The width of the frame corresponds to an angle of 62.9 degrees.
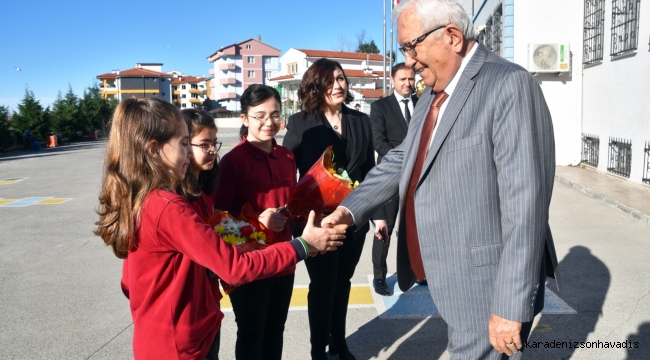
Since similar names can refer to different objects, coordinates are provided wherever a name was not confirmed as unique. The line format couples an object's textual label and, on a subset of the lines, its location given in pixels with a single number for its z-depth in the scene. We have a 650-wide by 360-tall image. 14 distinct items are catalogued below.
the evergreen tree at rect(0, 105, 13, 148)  30.98
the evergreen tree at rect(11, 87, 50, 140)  36.56
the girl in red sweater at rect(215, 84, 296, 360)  3.18
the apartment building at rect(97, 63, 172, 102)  91.12
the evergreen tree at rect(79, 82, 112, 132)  46.97
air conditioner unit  14.02
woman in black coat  4.01
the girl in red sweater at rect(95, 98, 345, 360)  2.19
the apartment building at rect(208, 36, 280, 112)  105.94
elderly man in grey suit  2.00
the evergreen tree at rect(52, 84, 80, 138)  42.38
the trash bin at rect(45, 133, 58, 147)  38.03
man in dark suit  5.42
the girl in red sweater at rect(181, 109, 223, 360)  2.97
